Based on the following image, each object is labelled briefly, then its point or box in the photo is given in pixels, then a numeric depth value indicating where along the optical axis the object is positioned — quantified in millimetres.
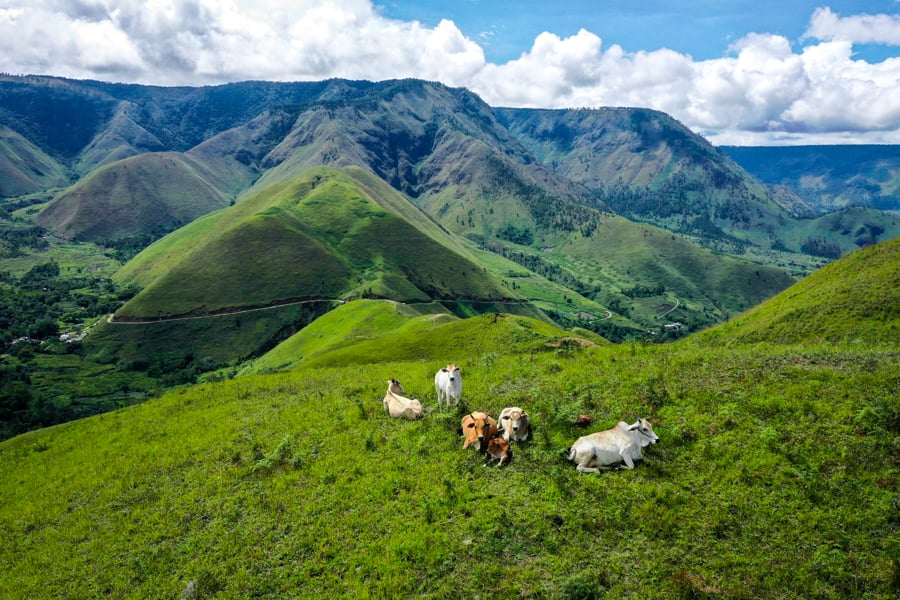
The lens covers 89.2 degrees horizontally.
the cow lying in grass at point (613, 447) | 15555
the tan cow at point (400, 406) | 21453
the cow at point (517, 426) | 17609
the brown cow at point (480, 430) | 17688
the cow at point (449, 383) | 21078
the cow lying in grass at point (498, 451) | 16688
